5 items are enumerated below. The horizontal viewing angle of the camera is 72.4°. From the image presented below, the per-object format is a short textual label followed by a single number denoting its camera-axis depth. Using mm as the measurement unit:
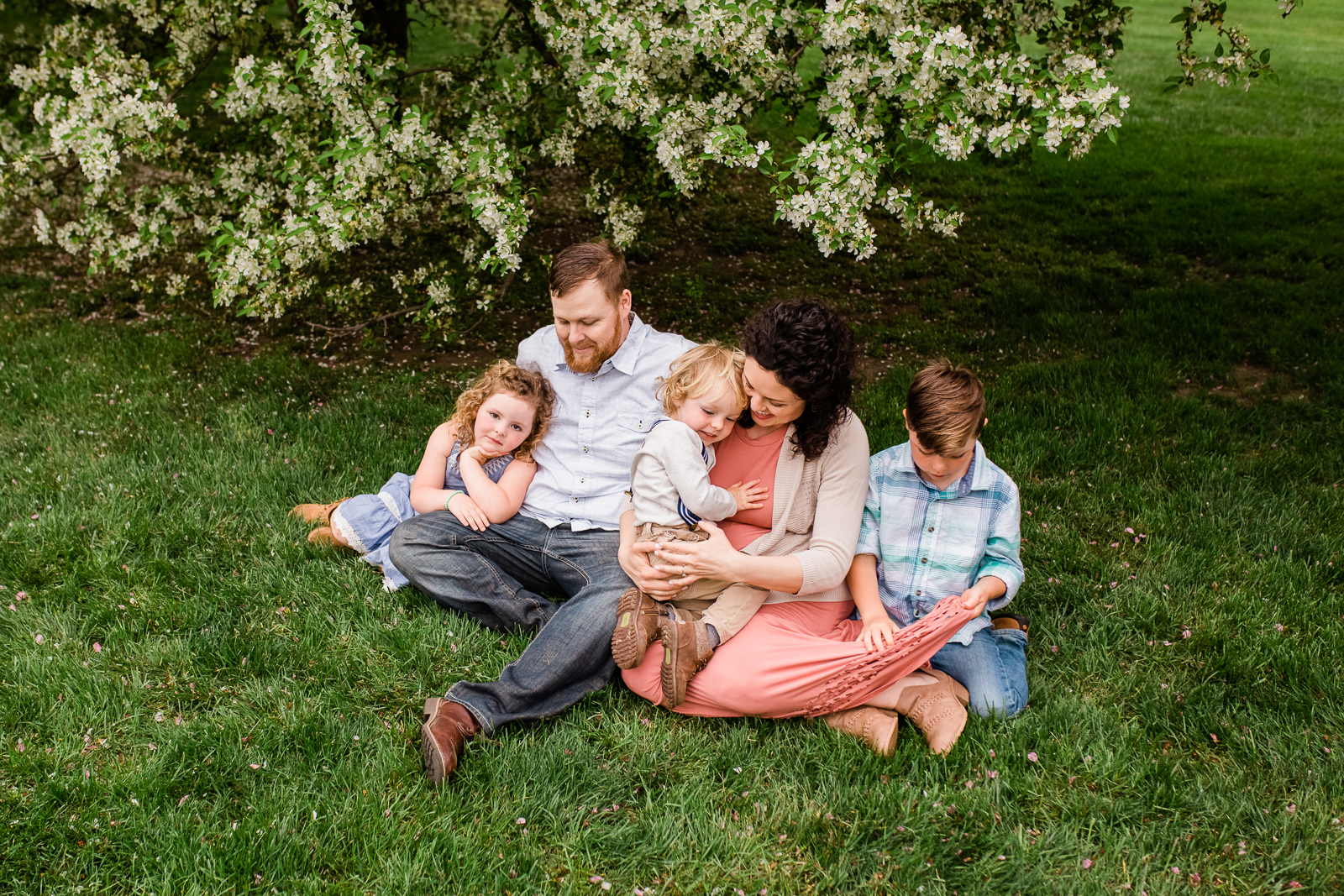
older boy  3383
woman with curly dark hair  3252
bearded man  3756
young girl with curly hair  3992
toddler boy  3342
